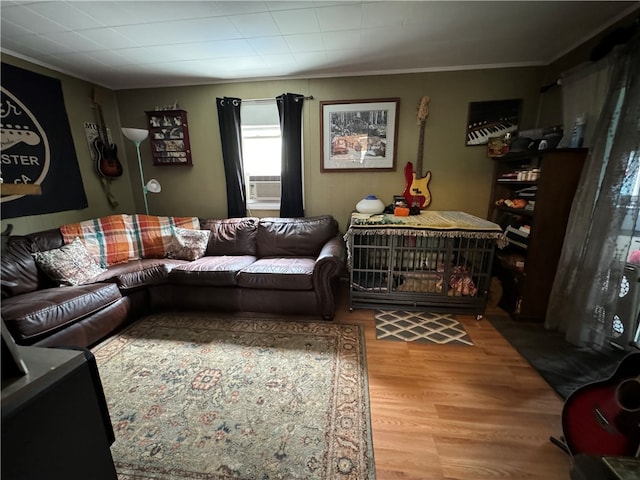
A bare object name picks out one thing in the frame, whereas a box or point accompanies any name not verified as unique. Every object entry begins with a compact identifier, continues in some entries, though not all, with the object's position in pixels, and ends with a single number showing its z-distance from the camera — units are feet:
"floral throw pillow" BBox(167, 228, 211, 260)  9.24
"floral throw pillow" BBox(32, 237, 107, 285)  6.99
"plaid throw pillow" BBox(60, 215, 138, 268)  8.16
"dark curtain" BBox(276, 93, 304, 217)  9.53
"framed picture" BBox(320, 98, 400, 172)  9.33
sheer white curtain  5.45
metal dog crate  7.79
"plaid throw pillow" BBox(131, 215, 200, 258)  9.32
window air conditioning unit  10.73
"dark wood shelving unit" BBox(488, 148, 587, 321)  6.79
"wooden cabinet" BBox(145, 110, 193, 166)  10.19
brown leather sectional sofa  5.98
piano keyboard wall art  8.82
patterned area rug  3.98
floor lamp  8.70
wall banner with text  7.43
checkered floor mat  6.97
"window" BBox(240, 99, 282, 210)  10.09
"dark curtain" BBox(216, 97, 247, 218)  9.89
